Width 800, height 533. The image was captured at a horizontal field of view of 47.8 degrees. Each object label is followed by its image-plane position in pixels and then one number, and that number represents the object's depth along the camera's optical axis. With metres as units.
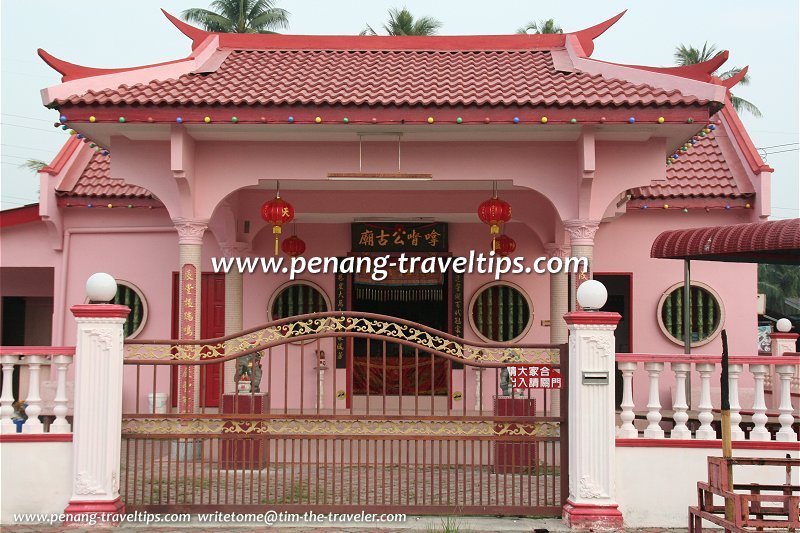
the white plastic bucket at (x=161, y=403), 11.33
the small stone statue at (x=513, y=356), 7.67
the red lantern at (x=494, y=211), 9.78
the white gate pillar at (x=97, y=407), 7.18
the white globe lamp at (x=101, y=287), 7.37
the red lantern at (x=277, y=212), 9.76
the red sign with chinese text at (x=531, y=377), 7.47
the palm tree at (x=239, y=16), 28.64
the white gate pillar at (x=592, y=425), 7.13
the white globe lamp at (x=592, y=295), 7.29
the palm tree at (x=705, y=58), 32.66
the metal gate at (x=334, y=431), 7.38
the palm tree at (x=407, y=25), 29.36
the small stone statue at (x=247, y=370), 8.36
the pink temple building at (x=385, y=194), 8.61
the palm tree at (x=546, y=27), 29.98
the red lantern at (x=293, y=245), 12.10
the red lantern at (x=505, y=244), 11.63
